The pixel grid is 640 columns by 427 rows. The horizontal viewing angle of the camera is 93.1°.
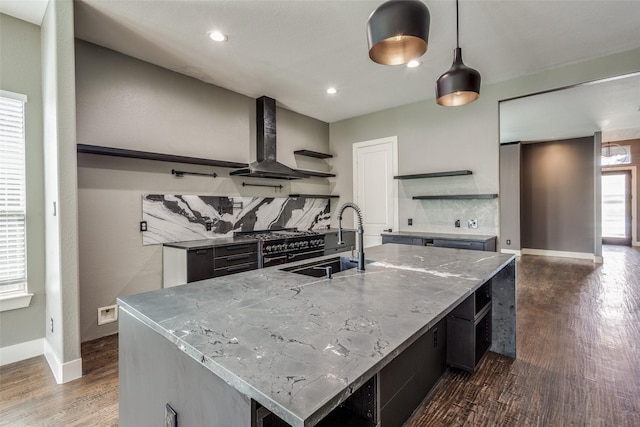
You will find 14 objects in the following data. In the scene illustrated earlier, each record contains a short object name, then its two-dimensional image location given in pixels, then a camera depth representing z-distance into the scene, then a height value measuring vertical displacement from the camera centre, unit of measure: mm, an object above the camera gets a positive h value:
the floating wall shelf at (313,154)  4879 +935
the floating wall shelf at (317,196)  4793 +242
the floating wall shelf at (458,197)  3805 +158
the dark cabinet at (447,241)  3545 -411
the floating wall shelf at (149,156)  2680 +568
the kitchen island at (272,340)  722 -391
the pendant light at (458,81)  1954 +831
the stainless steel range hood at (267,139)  4104 +1002
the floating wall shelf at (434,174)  3947 +474
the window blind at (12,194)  2447 +164
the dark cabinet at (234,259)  3158 -516
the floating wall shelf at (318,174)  4634 +591
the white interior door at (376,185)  4801 +411
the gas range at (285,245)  3535 -429
